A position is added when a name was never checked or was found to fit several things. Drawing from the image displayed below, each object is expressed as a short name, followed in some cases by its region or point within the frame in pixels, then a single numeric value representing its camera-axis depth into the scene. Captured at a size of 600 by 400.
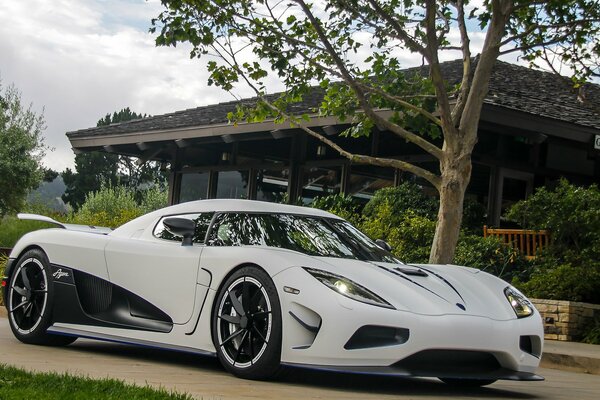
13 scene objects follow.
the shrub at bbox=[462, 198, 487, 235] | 17.12
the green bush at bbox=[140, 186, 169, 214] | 36.56
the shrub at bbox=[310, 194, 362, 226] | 17.70
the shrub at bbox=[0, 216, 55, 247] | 22.71
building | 17.31
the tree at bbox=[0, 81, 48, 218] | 32.78
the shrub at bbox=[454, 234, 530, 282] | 14.41
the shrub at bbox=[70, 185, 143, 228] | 31.38
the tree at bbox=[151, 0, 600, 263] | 11.40
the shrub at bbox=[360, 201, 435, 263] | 15.10
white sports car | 5.84
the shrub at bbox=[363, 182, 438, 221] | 16.75
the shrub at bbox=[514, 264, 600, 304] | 13.02
